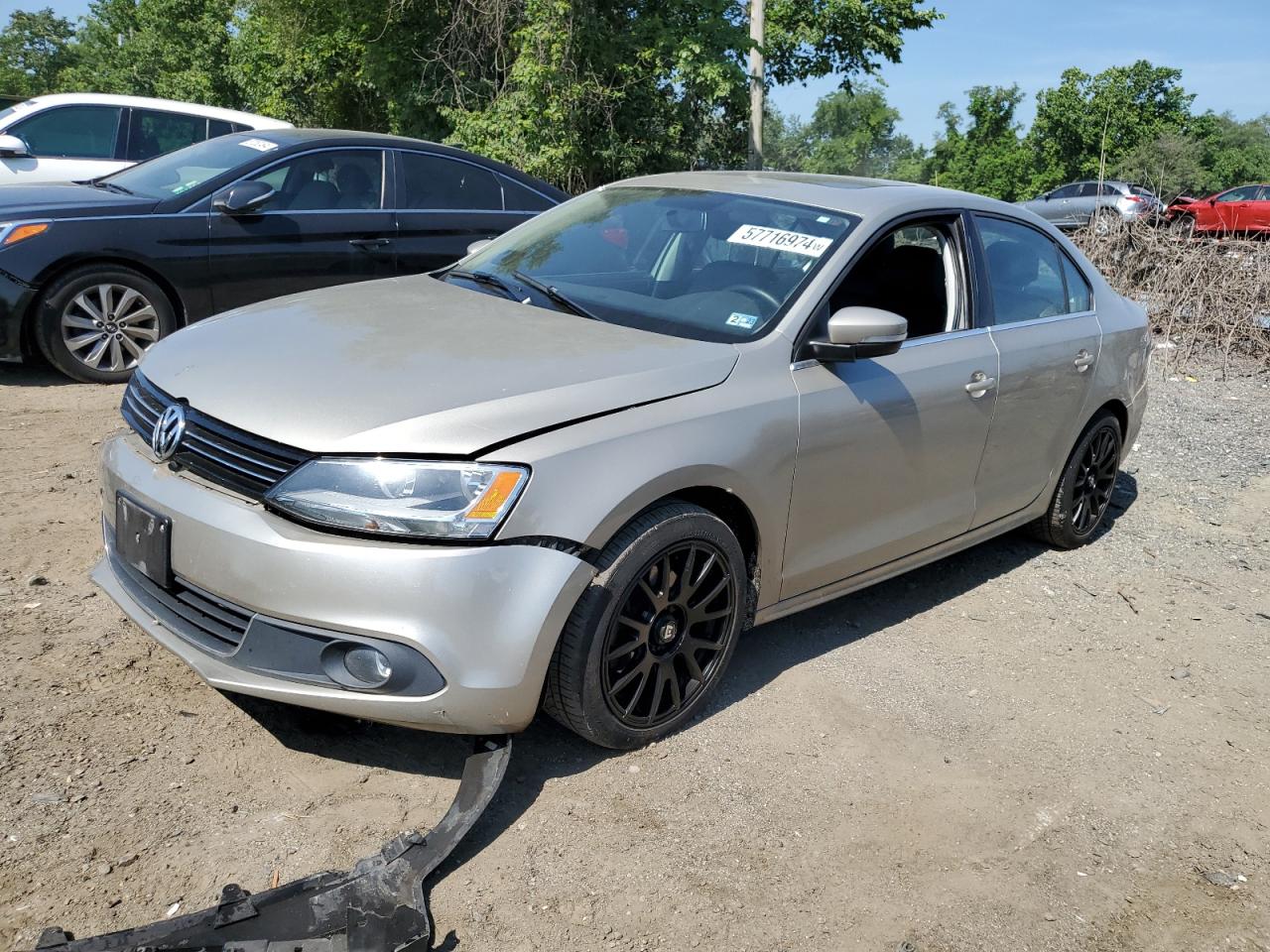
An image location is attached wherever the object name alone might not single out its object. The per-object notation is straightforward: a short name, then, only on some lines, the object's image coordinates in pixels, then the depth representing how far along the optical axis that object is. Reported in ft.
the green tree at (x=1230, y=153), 169.68
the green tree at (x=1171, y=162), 120.67
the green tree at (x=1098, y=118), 181.57
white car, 30.78
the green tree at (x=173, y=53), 114.73
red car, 82.99
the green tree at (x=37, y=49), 219.82
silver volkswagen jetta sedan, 9.23
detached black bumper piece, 7.66
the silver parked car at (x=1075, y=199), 80.48
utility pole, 65.98
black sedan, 21.48
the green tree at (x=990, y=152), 191.11
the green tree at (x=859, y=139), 297.47
